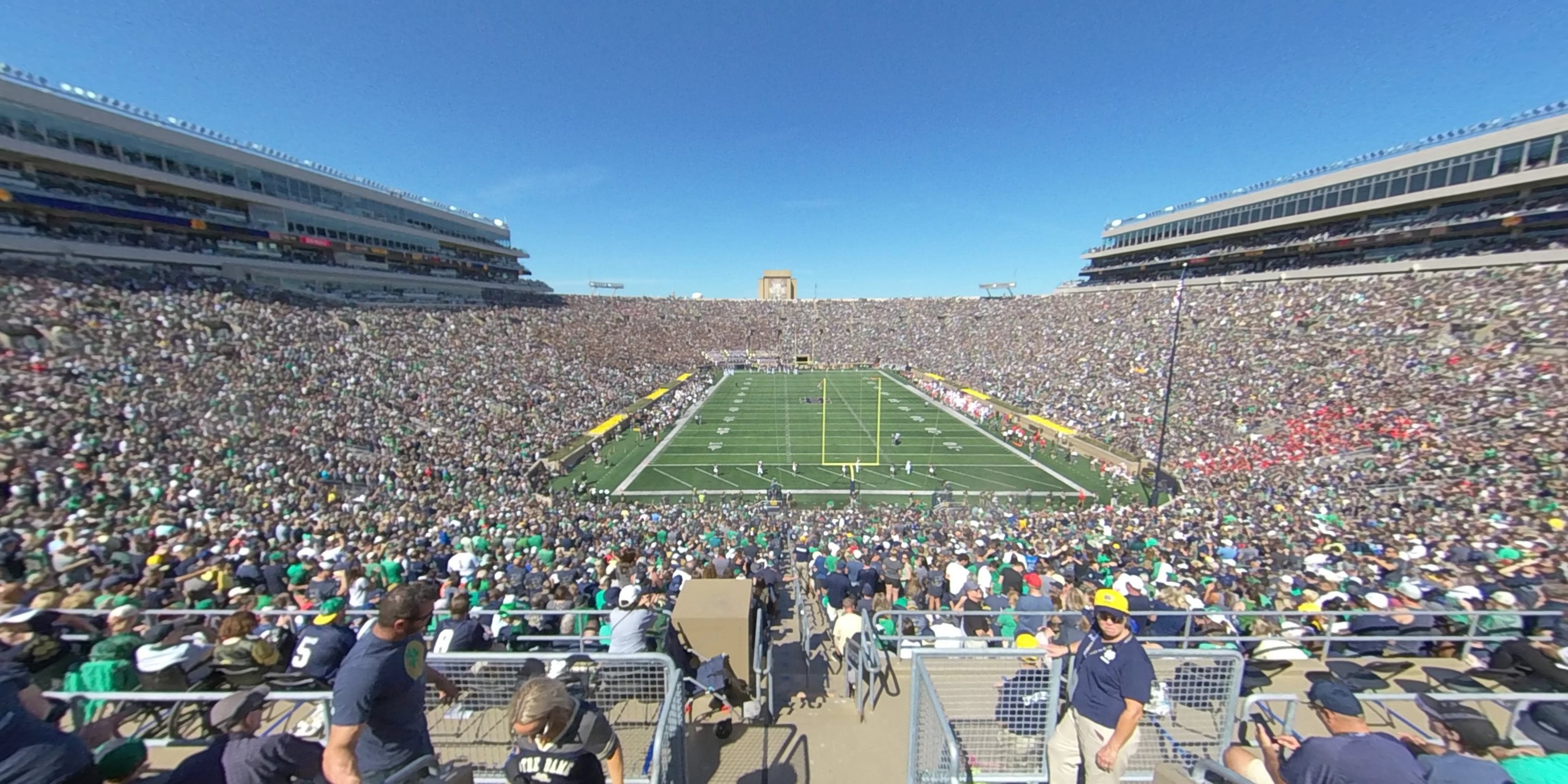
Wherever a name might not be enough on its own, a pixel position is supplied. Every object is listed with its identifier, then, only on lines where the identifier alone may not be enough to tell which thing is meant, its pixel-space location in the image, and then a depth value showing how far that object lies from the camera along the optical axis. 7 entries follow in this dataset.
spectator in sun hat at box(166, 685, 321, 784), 2.49
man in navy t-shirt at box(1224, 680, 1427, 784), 2.41
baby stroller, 4.60
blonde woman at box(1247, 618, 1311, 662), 5.68
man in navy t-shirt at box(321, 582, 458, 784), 2.71
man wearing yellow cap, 3.24
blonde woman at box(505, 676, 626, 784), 2.39
